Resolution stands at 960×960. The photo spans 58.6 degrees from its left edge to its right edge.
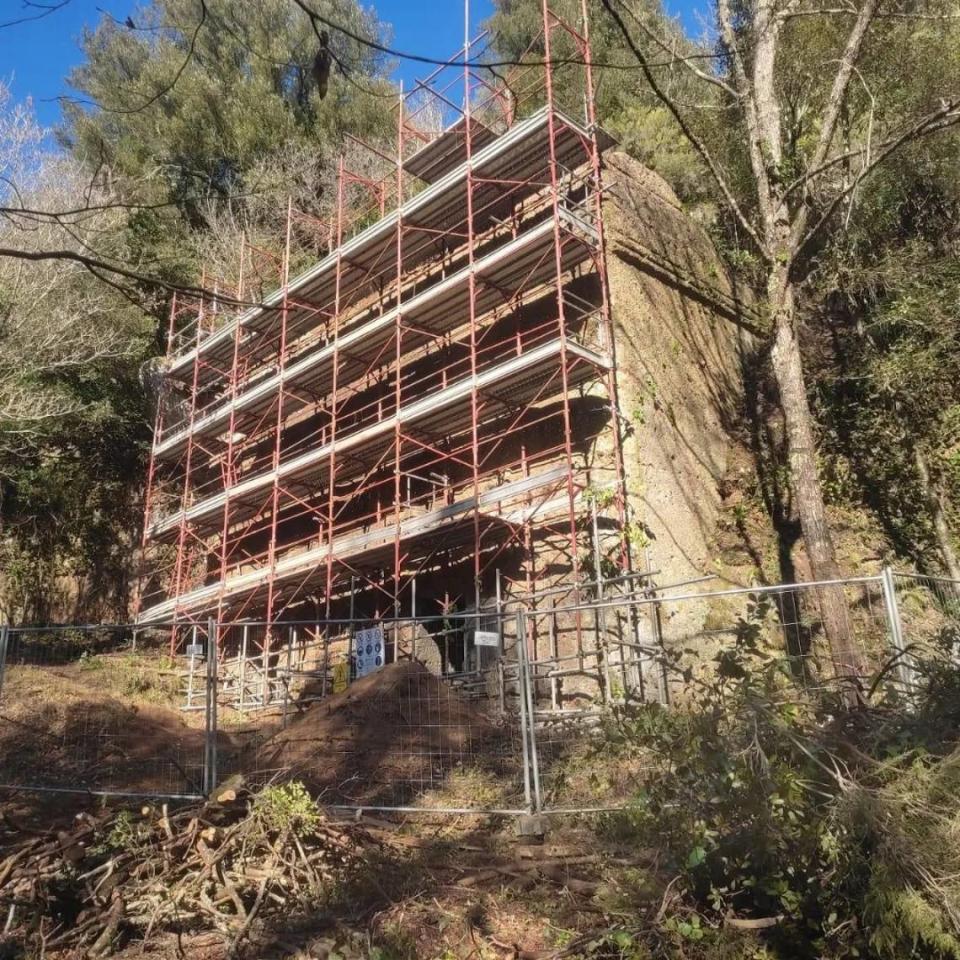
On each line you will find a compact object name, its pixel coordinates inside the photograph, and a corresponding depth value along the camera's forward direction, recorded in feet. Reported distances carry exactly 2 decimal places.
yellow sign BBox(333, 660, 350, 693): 42.08
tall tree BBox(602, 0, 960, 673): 33.01
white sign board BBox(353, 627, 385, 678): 42.70
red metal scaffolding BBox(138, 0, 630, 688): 42.45
